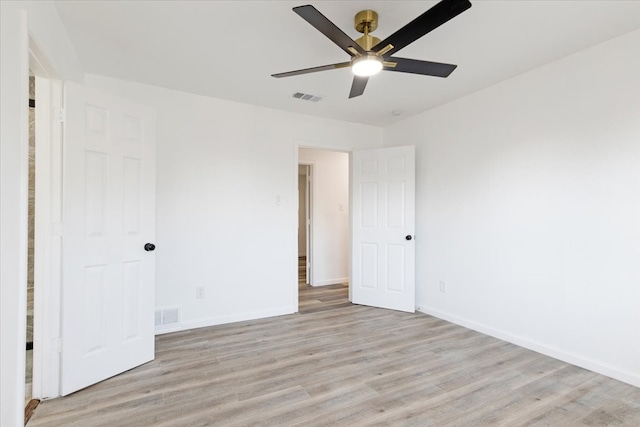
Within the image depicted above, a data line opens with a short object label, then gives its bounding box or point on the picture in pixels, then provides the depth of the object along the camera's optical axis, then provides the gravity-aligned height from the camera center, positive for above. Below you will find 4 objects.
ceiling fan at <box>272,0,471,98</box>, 1.47 +0.95
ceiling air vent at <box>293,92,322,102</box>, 3.35 +1.26
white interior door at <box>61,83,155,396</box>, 2.13 -0.18
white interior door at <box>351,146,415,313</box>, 3.95 -0.19
